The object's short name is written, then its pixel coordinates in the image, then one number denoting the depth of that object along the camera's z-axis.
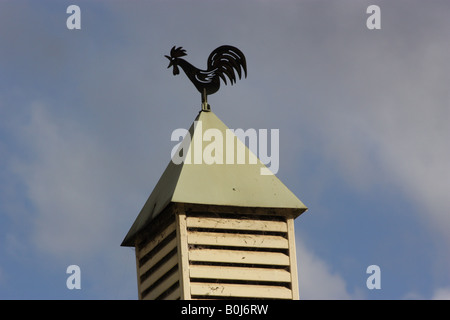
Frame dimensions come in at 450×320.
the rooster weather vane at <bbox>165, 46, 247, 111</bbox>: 18.12
